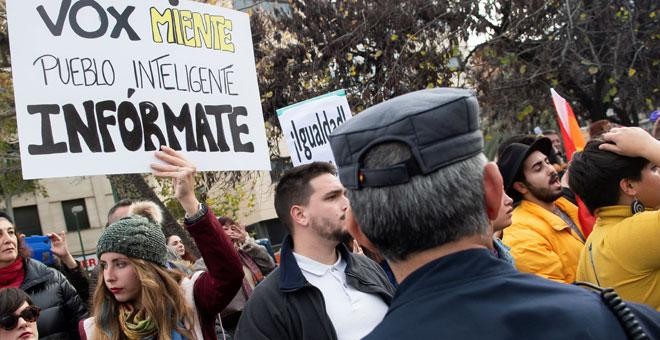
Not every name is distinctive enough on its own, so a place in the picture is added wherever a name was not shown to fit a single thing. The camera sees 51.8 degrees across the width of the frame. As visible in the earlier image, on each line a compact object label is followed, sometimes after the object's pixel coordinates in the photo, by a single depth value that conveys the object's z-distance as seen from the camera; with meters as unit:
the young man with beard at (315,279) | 2.63
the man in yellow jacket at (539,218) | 3.34
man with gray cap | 1.16
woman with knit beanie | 2.88
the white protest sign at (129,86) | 3.01
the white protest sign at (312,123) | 4.65
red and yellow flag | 5.22
